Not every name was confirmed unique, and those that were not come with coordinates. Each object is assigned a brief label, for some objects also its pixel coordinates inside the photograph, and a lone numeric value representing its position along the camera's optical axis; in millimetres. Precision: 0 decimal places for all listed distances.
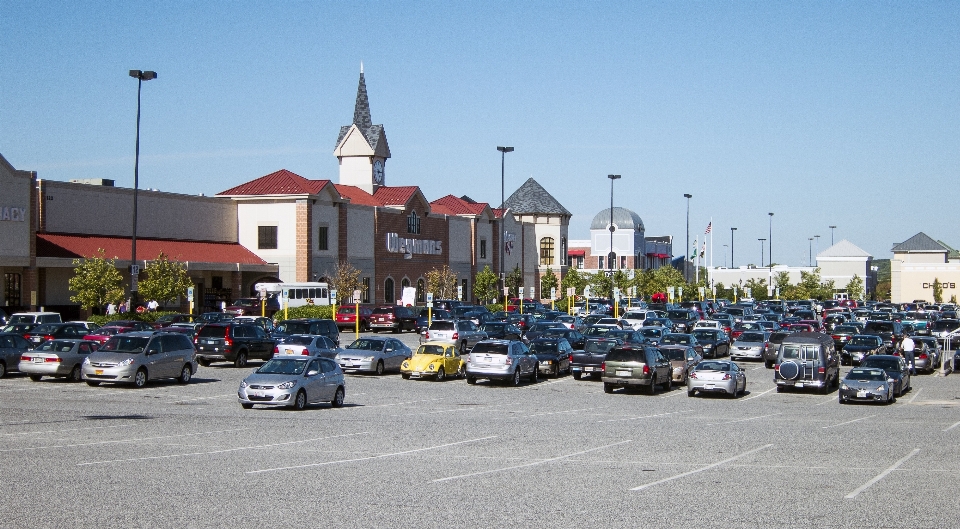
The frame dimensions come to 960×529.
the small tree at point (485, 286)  93500
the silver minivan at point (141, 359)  32156
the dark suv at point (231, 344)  40656
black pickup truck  39844
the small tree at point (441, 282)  89562
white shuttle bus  70688
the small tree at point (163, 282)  58562
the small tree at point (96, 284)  55156
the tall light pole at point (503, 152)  81500
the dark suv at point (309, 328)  46375
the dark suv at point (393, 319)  65188
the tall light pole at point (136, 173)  50812
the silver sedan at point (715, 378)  34656
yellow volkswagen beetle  38219
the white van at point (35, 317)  46906
